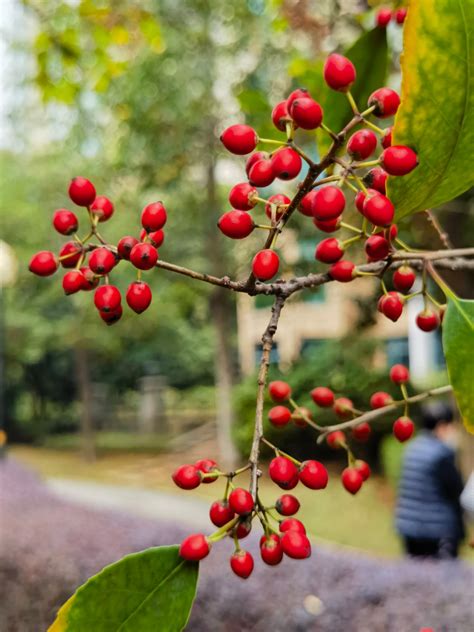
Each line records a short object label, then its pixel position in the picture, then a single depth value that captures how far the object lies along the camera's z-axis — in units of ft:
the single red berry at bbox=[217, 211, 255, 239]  1.45
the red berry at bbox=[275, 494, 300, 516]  1.58
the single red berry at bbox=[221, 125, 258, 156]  1.42
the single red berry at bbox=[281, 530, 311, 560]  1.49
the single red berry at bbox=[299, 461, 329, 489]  1.61
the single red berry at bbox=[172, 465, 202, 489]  1.59
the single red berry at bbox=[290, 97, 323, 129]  1.27
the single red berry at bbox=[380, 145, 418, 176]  1.24
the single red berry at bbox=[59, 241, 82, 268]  1.53
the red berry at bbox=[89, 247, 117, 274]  1.38
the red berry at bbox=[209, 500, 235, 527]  1.52
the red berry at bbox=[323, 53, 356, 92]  1.36
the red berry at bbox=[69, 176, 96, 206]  1.62
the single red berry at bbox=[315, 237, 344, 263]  1.56
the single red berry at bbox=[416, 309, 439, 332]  1.82
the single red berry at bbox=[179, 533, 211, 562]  1.49
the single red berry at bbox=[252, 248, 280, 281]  1.40
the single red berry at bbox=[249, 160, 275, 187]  1.41
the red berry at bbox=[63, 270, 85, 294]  1.48
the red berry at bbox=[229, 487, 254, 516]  1.38
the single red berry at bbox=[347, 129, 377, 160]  1.33
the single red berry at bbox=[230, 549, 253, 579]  1.53
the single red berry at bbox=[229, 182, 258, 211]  1.51
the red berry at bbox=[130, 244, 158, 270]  1.34
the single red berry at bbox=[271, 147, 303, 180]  1.34
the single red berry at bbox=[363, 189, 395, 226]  1.32
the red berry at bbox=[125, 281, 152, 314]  1.43
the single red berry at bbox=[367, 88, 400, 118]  1.34
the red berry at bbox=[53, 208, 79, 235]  1.67
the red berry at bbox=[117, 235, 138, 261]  1.42
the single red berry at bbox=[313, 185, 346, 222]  1.31
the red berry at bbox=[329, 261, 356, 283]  1.54
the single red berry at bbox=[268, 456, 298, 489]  1.57
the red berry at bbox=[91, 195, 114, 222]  1.72
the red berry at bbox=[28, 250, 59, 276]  1.60
